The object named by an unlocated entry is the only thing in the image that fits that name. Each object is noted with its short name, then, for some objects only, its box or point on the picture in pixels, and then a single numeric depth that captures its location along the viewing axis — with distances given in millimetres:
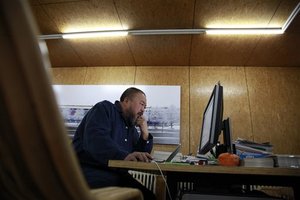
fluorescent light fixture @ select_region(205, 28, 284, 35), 2871
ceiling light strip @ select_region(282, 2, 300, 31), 2506
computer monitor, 1205
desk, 828
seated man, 1342
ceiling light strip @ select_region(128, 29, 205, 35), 2934
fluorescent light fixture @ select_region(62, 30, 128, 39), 3059
